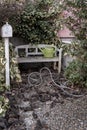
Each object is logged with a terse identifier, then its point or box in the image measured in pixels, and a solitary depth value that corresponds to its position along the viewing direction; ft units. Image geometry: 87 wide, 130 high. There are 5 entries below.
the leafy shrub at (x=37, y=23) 20.03
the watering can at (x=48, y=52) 19.51
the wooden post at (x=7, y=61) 15.66
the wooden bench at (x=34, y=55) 19.44
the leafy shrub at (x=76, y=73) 13.36
